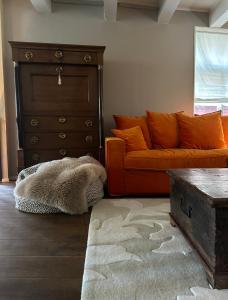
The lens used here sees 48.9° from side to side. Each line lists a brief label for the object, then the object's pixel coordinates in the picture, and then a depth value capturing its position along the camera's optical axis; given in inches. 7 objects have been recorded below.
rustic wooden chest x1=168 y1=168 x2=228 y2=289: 42.7
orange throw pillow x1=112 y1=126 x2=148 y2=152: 105.9
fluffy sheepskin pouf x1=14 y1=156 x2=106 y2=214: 82.1
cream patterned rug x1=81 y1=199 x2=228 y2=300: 43.2
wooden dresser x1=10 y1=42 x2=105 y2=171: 111.8
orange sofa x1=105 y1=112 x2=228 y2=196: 99.0
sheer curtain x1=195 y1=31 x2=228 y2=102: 145.2
